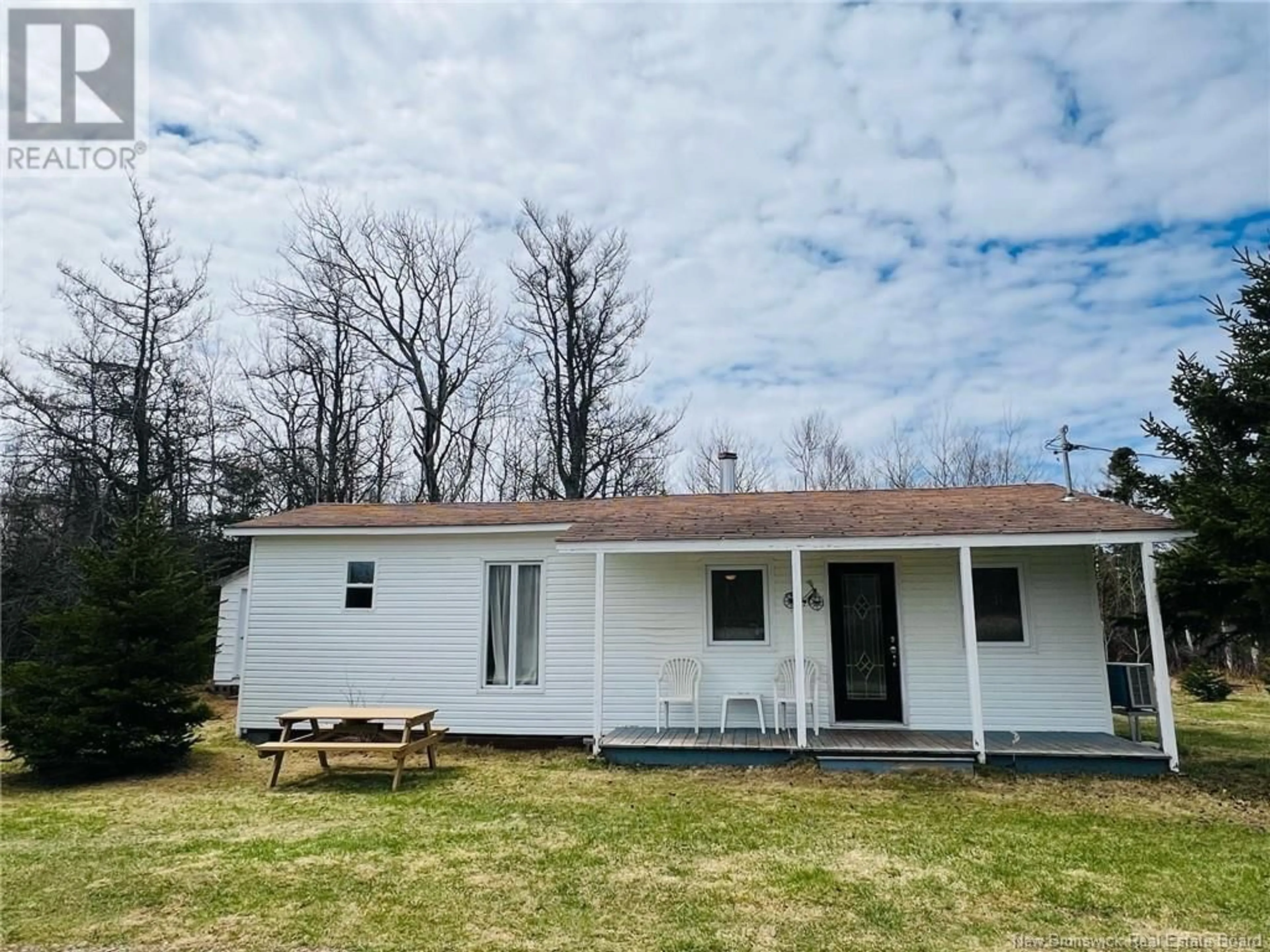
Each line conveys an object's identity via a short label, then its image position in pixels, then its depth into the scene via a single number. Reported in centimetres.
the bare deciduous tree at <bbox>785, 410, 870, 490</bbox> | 2331
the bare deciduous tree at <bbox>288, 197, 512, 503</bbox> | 2134
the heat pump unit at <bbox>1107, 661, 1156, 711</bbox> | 790
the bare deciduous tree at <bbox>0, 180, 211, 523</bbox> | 1515
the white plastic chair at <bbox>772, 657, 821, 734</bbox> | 881
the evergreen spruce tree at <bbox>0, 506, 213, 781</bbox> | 775
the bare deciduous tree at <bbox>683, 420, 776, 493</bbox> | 2309
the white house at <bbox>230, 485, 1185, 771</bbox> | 809
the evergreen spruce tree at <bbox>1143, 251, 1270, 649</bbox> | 663
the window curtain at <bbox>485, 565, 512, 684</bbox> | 954
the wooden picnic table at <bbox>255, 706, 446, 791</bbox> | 729
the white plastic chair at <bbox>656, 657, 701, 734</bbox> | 902
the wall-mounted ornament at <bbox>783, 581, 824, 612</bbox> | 913
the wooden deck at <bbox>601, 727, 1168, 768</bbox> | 742
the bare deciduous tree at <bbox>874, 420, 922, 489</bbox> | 2284
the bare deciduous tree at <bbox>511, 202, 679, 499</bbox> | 2162
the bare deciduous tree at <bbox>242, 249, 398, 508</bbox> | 2027
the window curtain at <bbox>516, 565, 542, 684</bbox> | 952
